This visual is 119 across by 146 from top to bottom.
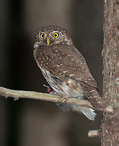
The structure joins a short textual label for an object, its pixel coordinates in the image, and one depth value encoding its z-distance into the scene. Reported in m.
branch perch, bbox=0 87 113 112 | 5.39
